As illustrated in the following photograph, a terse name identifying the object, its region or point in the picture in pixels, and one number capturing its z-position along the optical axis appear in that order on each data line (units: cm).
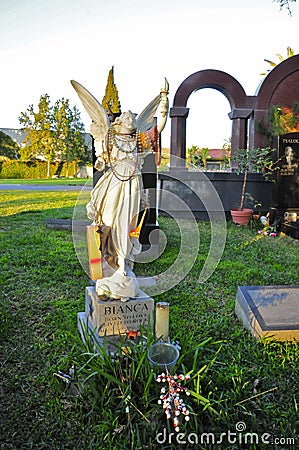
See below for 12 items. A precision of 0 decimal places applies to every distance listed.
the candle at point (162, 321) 280
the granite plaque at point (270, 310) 341
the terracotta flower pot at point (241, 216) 919
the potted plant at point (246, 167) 918
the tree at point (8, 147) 3103
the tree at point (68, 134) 2938
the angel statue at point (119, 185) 301
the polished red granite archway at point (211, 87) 1052
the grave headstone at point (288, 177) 902
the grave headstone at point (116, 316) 304
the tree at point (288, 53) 2617
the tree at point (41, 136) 2973
